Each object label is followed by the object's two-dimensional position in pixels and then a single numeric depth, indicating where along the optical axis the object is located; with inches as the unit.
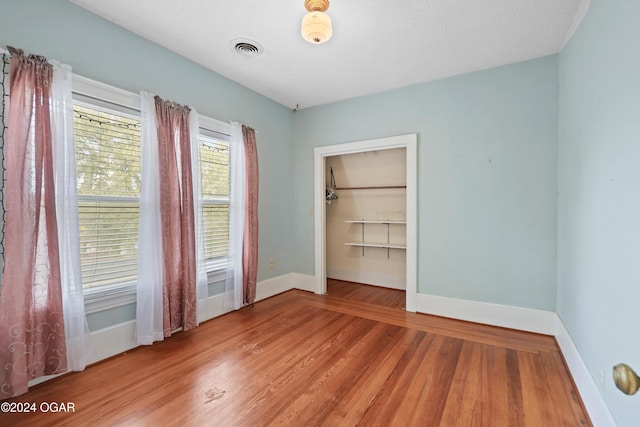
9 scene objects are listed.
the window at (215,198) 113.8
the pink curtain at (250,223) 125.5
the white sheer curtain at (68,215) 71.3
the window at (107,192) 79.3
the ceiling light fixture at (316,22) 67.9
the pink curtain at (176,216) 93.1
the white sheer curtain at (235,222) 121.6
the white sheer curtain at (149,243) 88.9
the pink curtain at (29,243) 63.1
